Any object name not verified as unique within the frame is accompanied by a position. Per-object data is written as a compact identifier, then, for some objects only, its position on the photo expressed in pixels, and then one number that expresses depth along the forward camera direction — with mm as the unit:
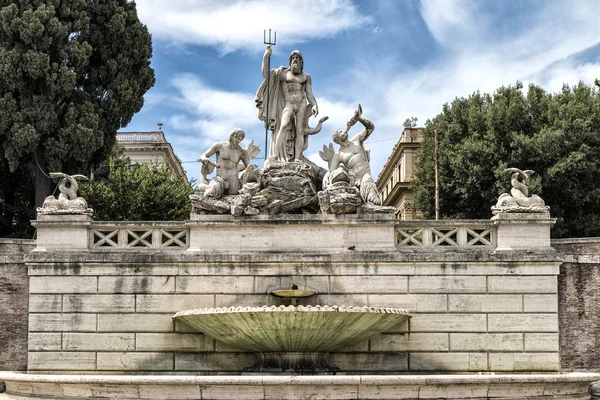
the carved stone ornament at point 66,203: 20547
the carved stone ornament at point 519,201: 20453
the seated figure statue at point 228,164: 21406
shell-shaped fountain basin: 17672
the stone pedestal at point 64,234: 20469
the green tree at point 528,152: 35281
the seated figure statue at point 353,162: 20938
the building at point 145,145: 55188
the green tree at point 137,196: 34031
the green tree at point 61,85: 30828
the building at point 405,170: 58219
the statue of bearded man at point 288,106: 22375
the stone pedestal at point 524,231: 20344
